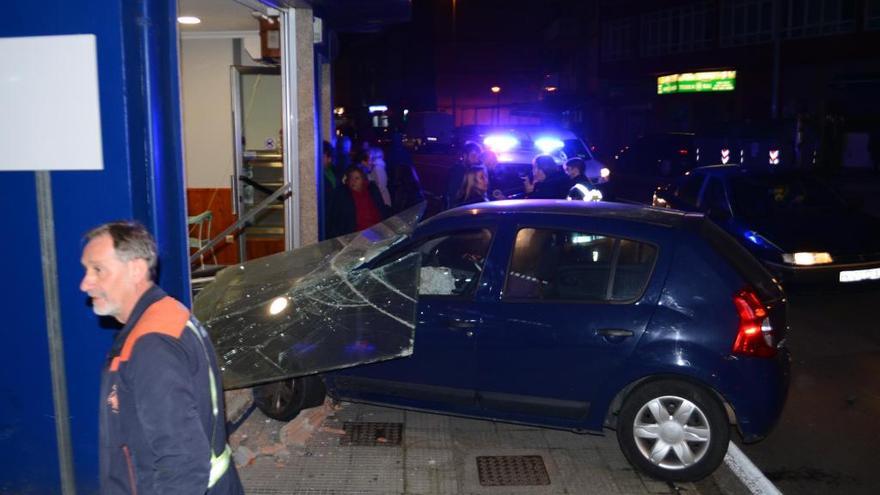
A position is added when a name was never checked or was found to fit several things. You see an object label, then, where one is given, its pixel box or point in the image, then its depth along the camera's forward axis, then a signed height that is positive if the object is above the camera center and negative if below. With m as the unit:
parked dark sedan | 9.77 -1.03
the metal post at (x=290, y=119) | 8.56 +0.27
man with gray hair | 2.55 -0.77
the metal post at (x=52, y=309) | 3.69 -0.75
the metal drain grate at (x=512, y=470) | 5.29 -2.19
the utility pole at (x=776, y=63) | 29.02 +2.84
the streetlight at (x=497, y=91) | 66.38 +4.30
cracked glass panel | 5.15 -1.15
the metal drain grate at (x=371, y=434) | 5.88 -2.15
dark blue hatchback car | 5.11 -1.24
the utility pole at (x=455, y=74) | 64.91 +5.74
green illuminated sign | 41.47 +3.24
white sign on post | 3.74 +0.21
